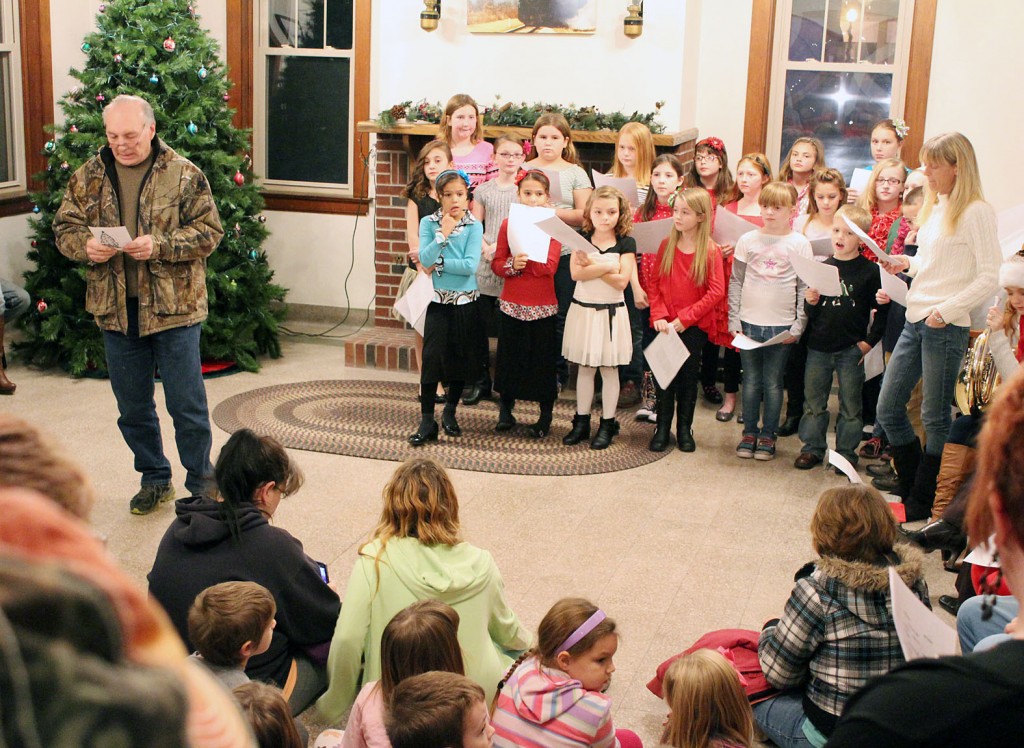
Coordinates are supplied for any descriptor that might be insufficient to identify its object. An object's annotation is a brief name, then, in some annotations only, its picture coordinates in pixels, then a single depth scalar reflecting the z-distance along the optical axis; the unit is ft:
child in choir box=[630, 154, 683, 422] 20.72
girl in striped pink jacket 8.96
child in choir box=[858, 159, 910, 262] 19.69
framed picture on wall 24.36
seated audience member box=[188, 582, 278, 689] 8.45
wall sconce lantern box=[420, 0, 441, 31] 24.85
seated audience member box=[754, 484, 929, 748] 9.43
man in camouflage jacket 14.71
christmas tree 22.94
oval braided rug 18.49
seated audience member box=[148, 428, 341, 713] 10.10
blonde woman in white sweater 14.89
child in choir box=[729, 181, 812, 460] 18.66
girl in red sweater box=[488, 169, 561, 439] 19.07
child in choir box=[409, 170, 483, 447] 18.42
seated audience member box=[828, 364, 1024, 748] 3.29
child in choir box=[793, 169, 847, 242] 19.86
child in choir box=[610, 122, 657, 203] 21.59
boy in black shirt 18.22
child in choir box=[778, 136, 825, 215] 21.47
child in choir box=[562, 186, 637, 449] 18.69
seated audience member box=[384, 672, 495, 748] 7.05
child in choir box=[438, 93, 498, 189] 21.79
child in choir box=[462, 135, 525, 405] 20.90
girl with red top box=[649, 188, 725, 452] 18.78
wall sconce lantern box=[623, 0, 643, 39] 23.85
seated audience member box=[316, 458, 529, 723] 10.08
